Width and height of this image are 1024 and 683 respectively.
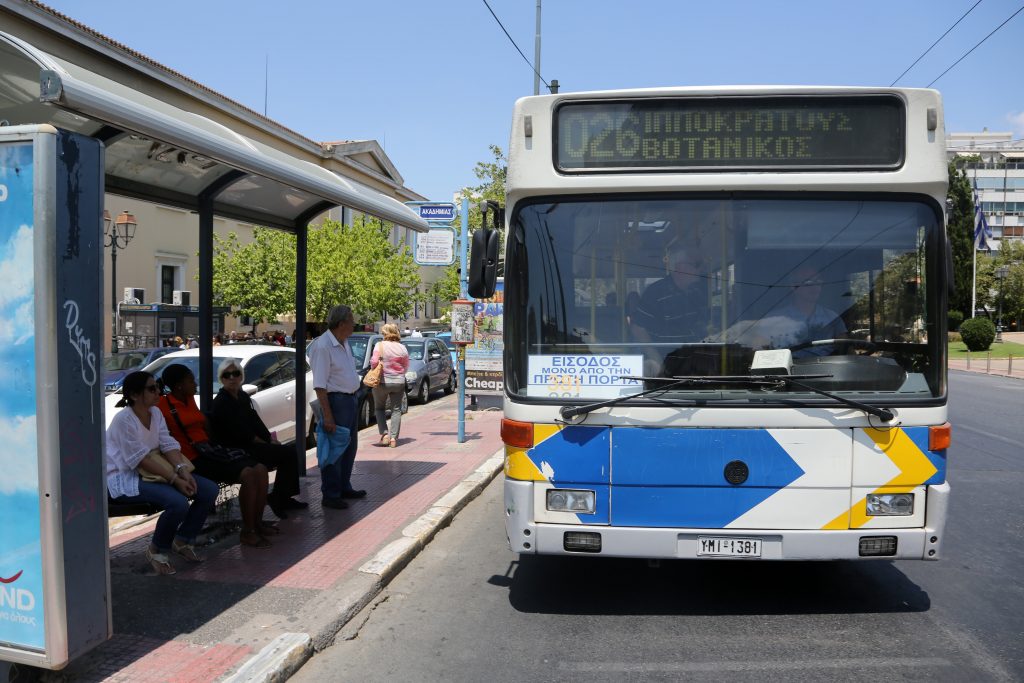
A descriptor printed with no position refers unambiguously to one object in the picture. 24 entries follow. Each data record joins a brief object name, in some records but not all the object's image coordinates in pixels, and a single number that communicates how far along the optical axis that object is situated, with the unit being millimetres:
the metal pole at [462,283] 12719
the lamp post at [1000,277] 52884
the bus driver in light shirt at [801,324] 4922
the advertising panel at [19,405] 3730
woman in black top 7215
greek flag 42000
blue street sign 13836
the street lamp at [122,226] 20075
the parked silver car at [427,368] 19672
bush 45406
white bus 4855
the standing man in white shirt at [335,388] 7727
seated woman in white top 5559
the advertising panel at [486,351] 15930
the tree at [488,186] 32912
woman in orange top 6594
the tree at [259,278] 30859
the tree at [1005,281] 60562
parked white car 11453
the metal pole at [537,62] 21745
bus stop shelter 3818
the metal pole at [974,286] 55356
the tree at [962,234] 59344
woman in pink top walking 12383
